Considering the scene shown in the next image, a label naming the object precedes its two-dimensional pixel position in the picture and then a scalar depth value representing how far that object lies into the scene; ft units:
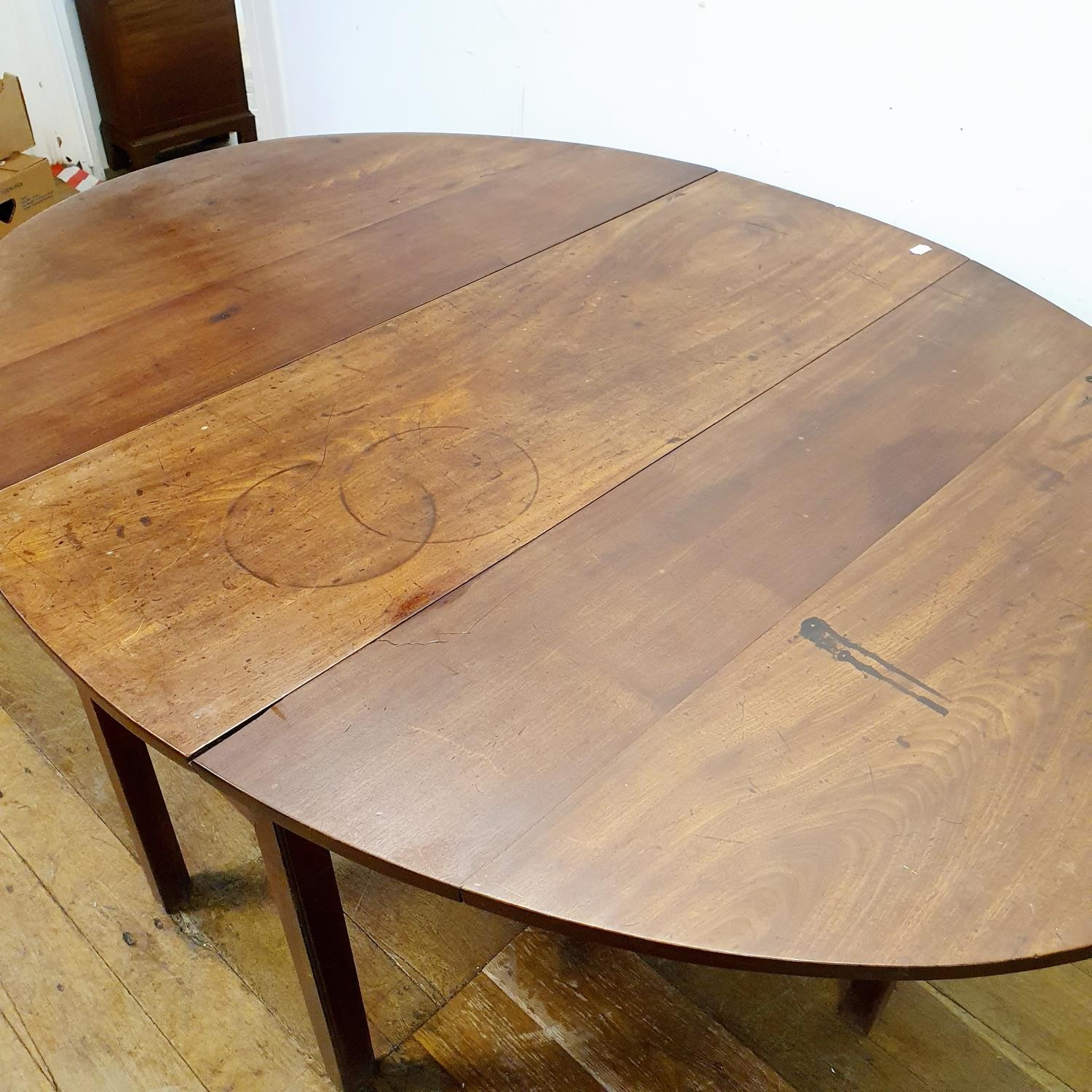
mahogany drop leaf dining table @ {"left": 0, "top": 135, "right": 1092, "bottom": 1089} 2.01
